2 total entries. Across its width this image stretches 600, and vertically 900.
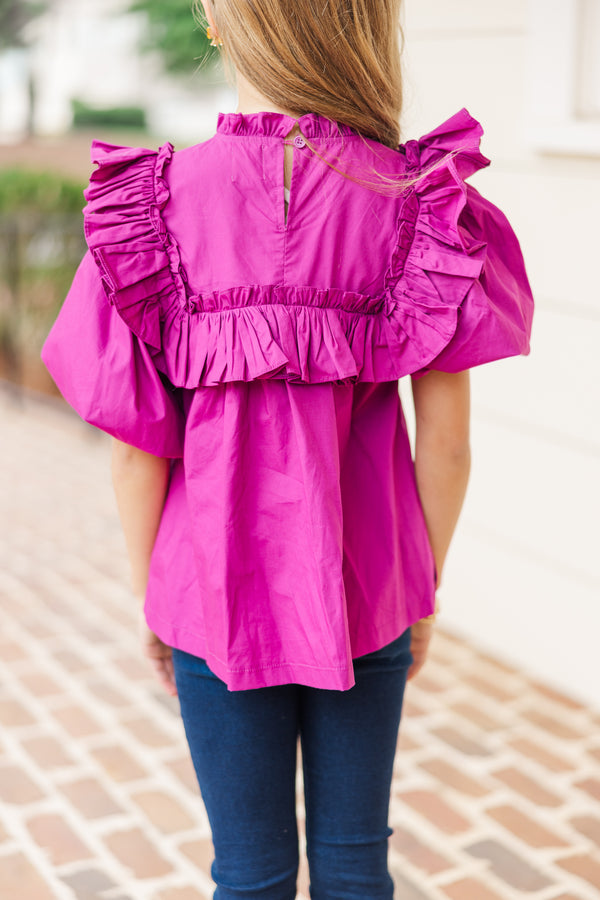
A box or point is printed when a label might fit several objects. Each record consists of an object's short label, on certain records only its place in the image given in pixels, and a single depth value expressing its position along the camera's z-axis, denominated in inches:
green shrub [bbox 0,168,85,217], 268.2
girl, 42.5
